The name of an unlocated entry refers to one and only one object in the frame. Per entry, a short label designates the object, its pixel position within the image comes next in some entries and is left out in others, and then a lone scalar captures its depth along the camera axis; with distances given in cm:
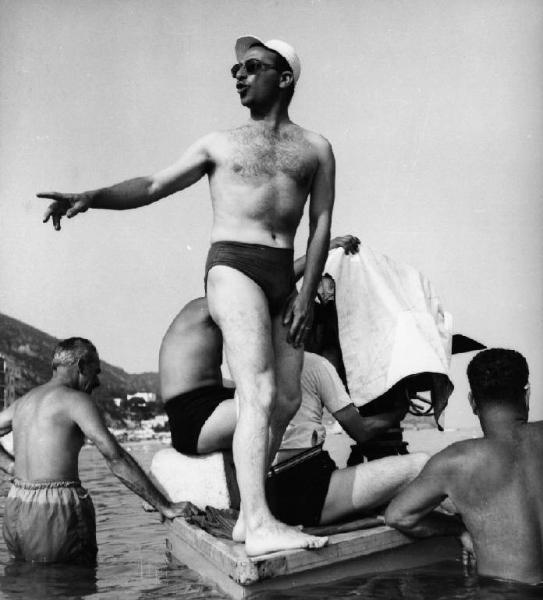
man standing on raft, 351
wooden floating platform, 325
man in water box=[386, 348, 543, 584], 321
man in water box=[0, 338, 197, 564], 469
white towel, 488
